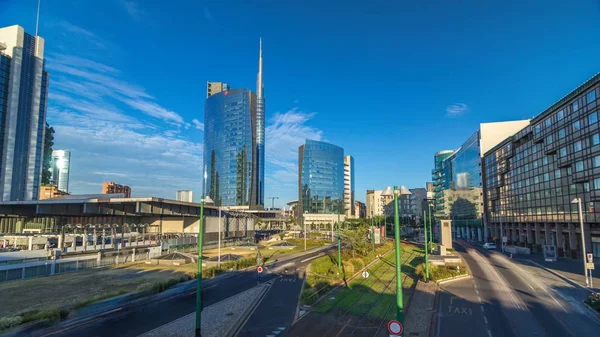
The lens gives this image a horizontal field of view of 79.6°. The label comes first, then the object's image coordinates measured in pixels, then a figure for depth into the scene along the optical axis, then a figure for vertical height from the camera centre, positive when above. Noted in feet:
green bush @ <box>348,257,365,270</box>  140.50 -21.39
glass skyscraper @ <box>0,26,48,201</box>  369.91 +102.75
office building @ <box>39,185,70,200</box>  569.80 +30.01
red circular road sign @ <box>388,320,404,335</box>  40.84 -13.44
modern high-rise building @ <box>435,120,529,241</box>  345.92 +30.46
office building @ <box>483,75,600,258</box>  174.09 +19.17
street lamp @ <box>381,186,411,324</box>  45.52 -4.34
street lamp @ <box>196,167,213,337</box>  57.04 -12.34
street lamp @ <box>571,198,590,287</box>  111.18 -21.40
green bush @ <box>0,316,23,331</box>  67.41 -21.24
